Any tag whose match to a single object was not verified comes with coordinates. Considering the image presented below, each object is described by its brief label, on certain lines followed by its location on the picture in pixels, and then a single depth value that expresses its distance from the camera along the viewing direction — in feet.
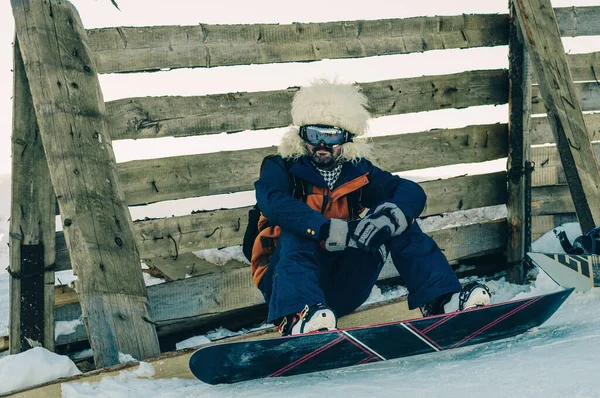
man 20.21
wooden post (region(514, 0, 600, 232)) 34.17
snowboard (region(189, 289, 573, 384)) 18.52
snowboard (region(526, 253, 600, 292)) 28.27
